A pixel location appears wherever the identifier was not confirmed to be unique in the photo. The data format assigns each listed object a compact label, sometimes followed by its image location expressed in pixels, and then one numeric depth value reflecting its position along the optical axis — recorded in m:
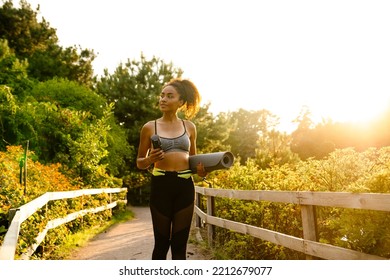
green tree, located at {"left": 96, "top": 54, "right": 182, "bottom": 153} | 20.77
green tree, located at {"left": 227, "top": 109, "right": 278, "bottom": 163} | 38.50
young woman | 2.71
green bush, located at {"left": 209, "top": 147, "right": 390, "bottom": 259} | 2.87
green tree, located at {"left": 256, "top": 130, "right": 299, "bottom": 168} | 13.51
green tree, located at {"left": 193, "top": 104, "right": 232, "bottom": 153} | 21.36
